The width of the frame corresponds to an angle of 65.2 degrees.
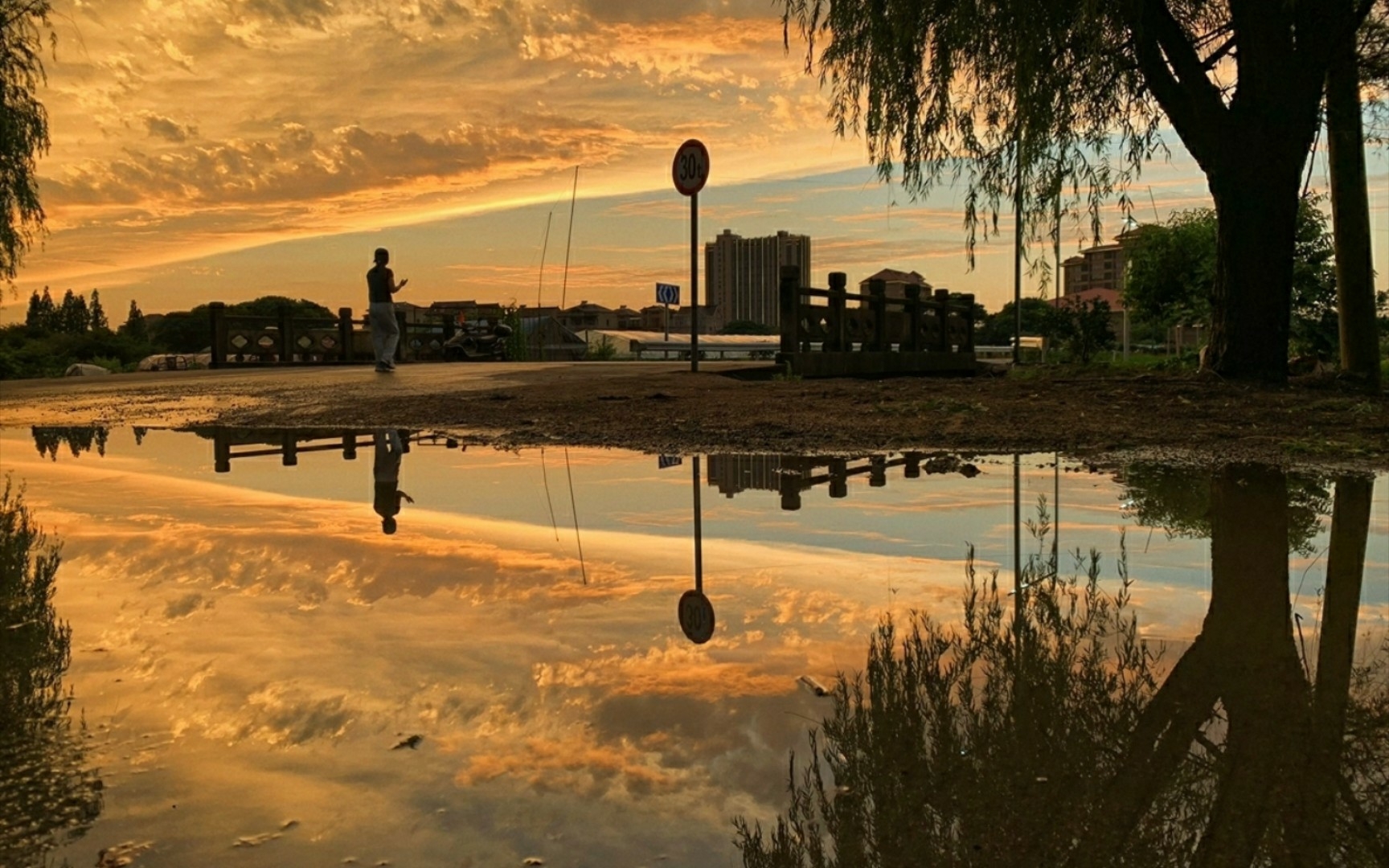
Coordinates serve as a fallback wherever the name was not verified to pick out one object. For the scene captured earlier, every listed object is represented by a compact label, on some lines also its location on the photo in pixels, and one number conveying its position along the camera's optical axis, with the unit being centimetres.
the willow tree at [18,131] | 2083
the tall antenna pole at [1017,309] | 3712
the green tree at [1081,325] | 2805
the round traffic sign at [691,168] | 1416
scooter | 3319
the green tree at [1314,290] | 2444
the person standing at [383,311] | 1867
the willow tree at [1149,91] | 1123
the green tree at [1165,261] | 4503
